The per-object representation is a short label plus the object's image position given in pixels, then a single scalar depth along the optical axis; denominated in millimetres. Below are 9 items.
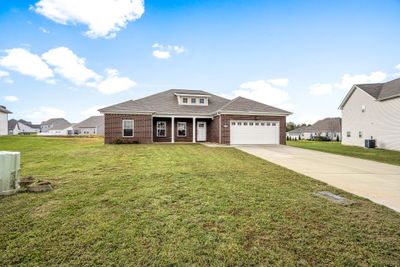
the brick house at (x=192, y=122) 19109
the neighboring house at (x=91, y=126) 56719
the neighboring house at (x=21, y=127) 69881
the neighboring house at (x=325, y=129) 49875
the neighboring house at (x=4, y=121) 34912
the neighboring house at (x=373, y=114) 18828
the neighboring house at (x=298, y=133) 56947
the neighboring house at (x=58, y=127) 67644
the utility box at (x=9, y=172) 4863
